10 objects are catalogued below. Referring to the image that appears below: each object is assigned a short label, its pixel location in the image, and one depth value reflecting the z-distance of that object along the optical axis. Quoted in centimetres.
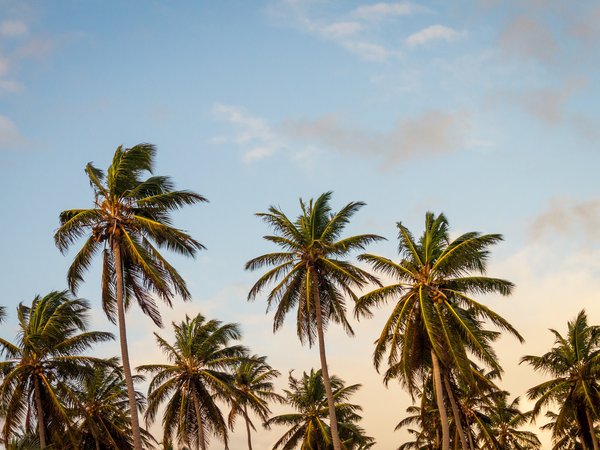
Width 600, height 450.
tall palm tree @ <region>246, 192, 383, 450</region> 3831
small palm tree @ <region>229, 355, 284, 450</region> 5950
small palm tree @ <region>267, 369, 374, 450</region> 5603
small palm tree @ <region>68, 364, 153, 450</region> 4884
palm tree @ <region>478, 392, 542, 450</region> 6241
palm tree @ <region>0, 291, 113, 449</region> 3703
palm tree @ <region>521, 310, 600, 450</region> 4475
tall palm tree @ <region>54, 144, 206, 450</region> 3031
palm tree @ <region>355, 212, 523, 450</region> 3381
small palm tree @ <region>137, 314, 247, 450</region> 4569
